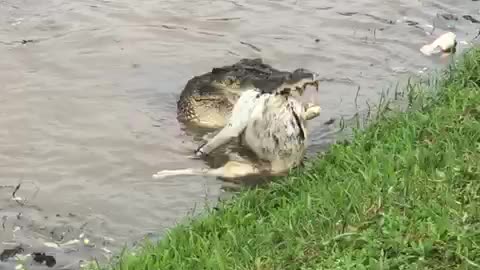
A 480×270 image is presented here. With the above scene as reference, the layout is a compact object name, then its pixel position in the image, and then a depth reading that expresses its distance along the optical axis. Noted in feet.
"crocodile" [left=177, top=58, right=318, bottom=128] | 47.24
